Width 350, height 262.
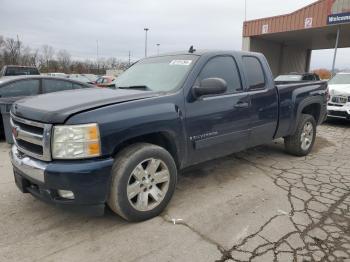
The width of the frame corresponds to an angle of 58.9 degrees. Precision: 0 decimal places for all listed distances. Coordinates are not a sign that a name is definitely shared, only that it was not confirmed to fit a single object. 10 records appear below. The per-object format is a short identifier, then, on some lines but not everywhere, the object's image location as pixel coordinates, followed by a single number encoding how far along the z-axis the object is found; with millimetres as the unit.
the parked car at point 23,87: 6086
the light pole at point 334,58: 17297
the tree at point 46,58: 57094
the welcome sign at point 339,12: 16953
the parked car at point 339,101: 9156
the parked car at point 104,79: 16716
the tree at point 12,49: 49259
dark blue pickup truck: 2727
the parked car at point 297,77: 13927
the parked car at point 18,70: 15633
